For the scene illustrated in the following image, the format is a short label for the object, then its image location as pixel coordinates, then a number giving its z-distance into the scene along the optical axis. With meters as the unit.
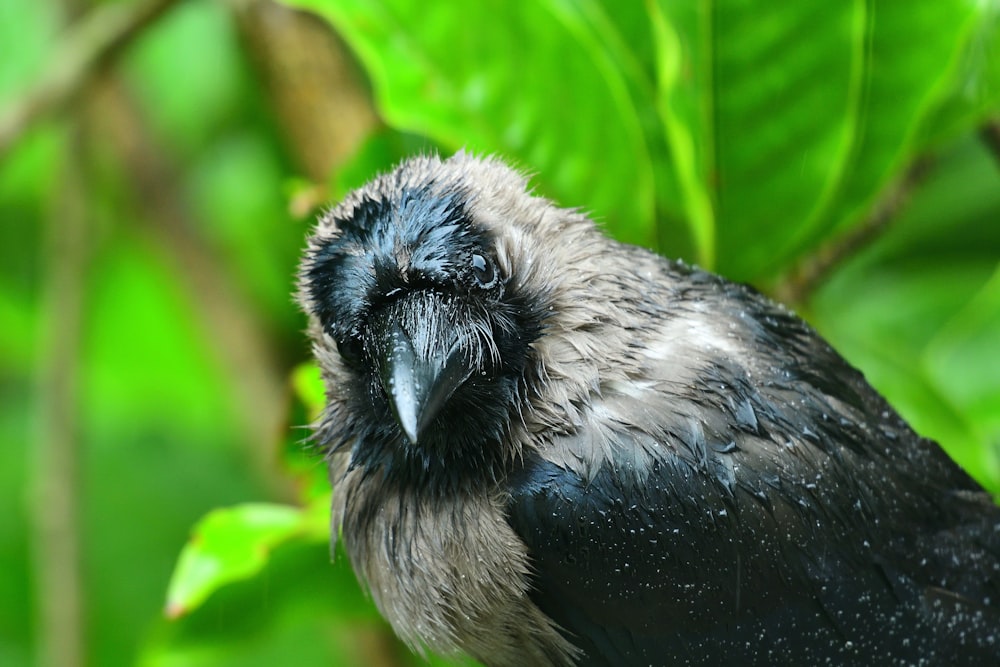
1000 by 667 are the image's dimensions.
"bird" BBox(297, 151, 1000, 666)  3.11
